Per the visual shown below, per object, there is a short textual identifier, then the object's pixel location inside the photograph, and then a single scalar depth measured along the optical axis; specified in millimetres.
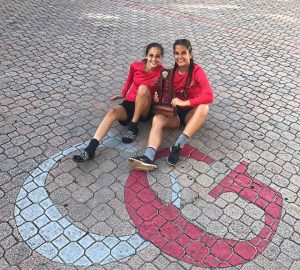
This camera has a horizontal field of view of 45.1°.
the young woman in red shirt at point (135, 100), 4809
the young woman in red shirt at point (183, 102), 4668
